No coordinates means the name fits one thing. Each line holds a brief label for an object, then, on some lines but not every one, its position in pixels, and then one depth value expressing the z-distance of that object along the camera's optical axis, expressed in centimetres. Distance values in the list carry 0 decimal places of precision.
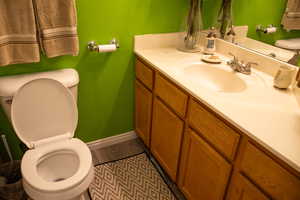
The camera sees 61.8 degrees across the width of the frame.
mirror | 142
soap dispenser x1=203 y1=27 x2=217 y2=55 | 187
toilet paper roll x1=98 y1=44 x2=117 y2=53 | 176
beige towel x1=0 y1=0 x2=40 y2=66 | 139
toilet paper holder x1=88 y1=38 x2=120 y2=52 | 177
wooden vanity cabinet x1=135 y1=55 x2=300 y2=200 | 101
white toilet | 138
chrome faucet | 158
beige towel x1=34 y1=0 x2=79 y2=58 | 148
